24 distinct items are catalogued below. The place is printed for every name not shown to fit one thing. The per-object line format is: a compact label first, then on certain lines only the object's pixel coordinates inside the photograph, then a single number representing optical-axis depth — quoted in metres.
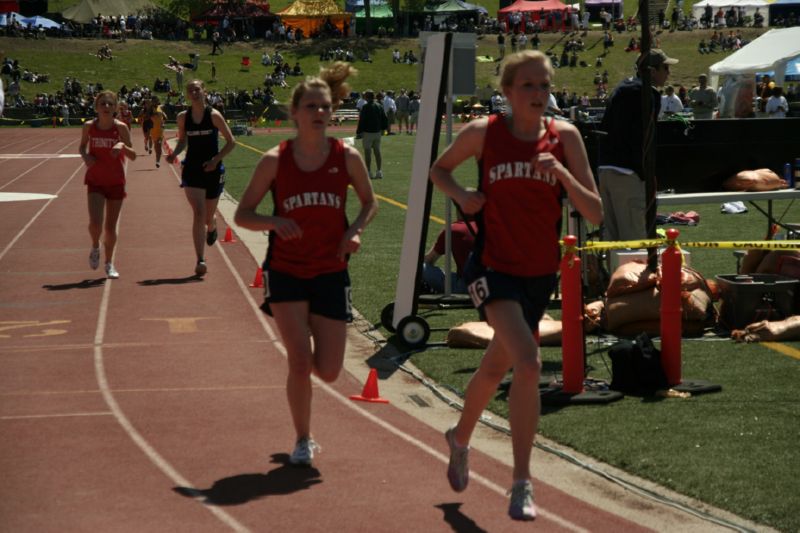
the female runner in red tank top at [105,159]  14.19
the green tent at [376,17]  102.62
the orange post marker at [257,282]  14.15
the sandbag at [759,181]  13.20
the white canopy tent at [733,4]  62.24
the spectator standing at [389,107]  55.59
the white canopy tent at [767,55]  34.28
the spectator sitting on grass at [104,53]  87.75
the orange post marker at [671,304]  8.46
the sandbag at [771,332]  10.52
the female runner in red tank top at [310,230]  6.62
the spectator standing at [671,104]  30.99
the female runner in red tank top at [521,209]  5.87
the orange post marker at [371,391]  8.82
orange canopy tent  100.50
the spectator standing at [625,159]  11.68
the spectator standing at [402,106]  55.12
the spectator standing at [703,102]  27.31
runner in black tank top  14.50
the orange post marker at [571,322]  8.30
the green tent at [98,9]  99.12
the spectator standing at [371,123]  29.14
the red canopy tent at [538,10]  91.88
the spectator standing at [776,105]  27.35
